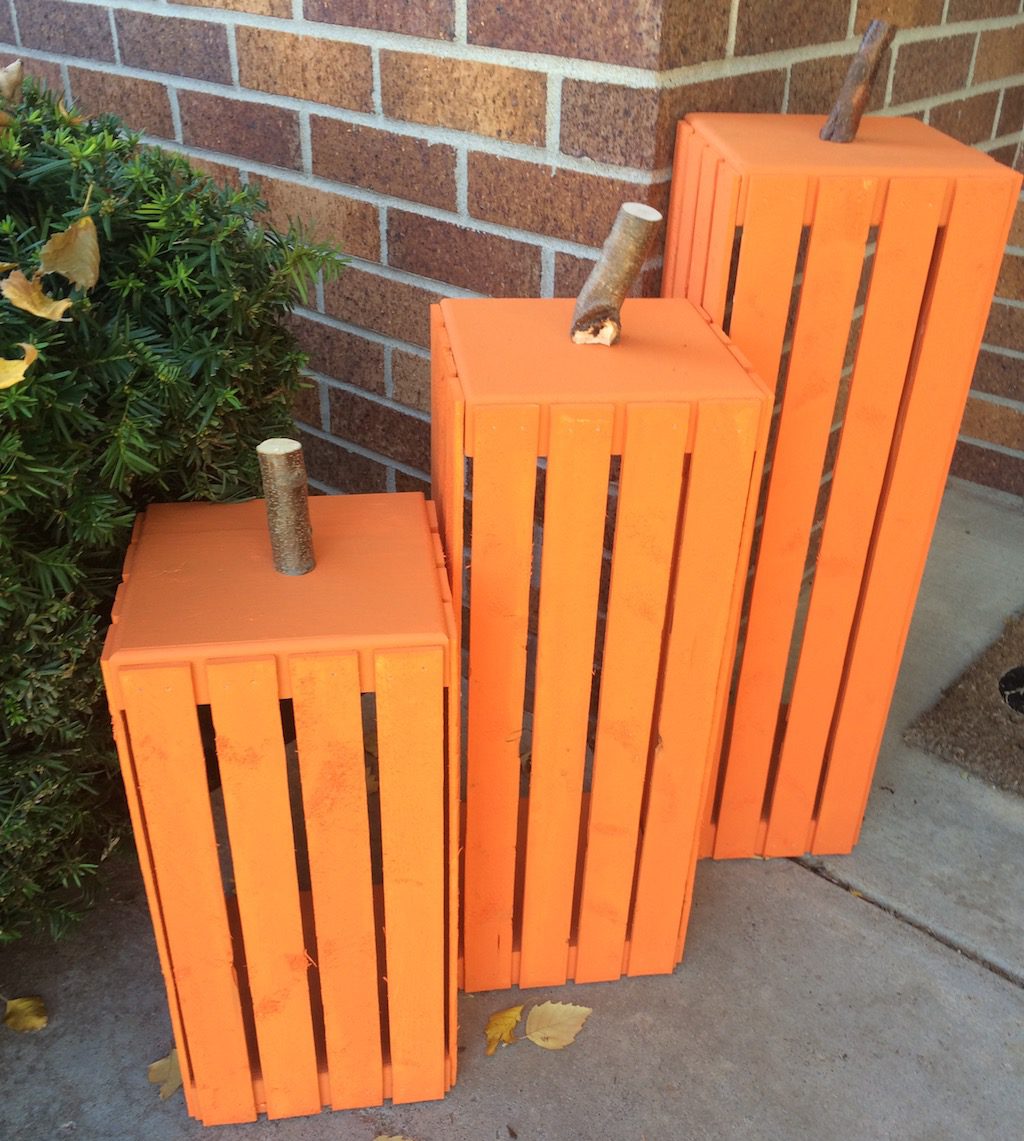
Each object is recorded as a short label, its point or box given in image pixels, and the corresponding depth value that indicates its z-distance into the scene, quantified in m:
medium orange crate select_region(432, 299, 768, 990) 1.32
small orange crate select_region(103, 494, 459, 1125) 1.24
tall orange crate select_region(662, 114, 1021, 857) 1.49
